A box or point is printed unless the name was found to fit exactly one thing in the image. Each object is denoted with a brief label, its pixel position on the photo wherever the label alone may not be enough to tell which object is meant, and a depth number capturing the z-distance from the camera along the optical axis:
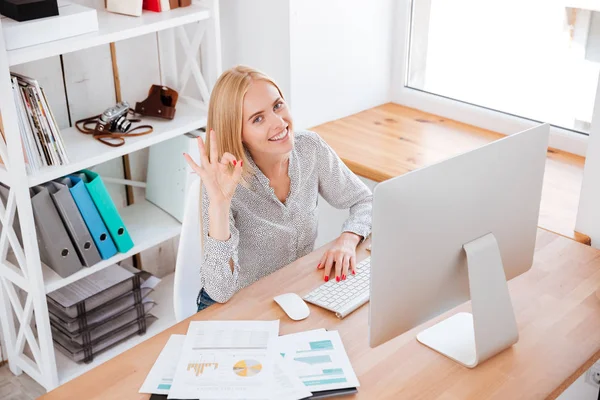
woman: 1.80
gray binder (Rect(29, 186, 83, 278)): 2.38
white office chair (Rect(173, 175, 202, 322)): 1.93
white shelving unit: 2.20
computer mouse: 1.72
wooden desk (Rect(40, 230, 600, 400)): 1.51
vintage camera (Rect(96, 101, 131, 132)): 2.56
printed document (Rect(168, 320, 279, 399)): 1.46
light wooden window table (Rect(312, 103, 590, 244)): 2.41
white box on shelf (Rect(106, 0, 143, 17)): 2.45
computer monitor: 1.43
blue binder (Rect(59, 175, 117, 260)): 2.46
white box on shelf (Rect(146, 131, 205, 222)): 2.79
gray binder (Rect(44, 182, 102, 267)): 2.41
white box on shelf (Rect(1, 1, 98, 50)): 2.11
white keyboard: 1.75
